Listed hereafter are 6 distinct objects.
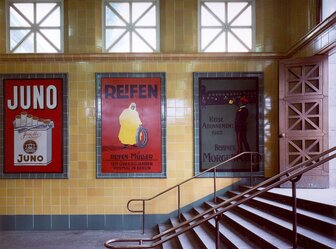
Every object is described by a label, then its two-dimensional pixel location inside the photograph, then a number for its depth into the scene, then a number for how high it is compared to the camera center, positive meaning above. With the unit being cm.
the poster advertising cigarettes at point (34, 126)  793 -5
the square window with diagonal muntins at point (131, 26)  820 +233
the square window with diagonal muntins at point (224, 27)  822 +230
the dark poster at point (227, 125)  794 -2
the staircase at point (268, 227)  402 -141
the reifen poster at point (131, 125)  795 -2
